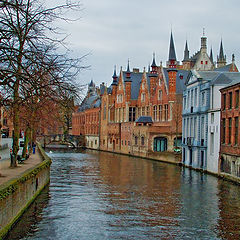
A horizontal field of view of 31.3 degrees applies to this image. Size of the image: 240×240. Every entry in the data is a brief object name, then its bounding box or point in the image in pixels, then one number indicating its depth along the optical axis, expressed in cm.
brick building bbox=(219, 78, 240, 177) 3155
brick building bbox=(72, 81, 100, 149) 8962
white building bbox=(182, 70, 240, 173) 3747
